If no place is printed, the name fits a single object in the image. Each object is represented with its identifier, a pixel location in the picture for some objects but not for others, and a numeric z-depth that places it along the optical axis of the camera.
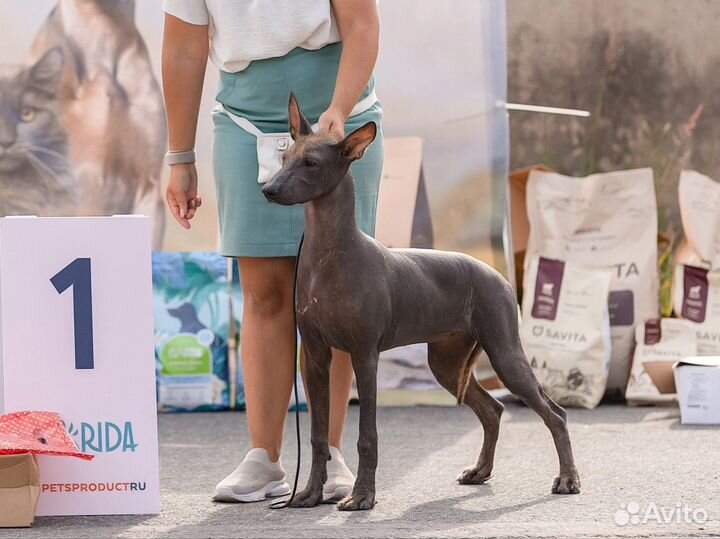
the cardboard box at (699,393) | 9.59
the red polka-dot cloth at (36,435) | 5.99
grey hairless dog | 6.11
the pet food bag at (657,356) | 10.58
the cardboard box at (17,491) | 5.95
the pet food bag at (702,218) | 11.09
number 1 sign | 6.25
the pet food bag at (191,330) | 10.73
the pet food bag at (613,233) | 11.19
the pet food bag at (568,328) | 10.78
